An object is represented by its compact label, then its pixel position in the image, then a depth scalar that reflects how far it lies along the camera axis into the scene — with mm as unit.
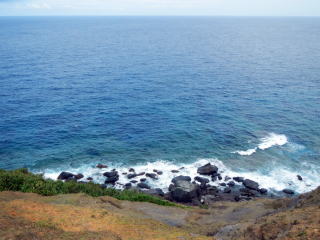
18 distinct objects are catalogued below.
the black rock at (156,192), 62406
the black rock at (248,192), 63119
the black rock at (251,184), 64500
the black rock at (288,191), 62947
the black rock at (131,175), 67769
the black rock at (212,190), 63812
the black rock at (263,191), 63606
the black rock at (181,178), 66312
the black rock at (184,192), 60562
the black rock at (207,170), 68938
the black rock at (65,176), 66312
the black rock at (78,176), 66438
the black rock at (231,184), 66000
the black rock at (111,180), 66250
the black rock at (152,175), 68175
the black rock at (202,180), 66312
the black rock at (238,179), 66938
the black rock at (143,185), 64812
